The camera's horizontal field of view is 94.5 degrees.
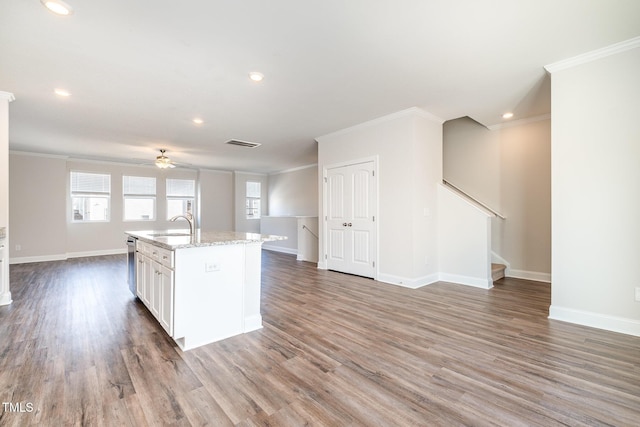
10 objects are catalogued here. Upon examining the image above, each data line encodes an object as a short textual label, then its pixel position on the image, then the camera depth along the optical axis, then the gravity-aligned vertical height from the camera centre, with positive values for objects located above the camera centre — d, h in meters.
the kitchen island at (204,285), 2.46 -0.63
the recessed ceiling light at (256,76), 3.17 +1.52
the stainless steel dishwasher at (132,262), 3.82 -0.65
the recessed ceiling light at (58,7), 2.07 +1.48
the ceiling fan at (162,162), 5.77 +1.03
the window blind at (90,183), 7.70 +0.82
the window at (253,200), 10.55 +0.54
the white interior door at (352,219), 4.98 -0.06
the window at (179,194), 9.14 +0.63
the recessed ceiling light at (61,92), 3.54 +1.48
